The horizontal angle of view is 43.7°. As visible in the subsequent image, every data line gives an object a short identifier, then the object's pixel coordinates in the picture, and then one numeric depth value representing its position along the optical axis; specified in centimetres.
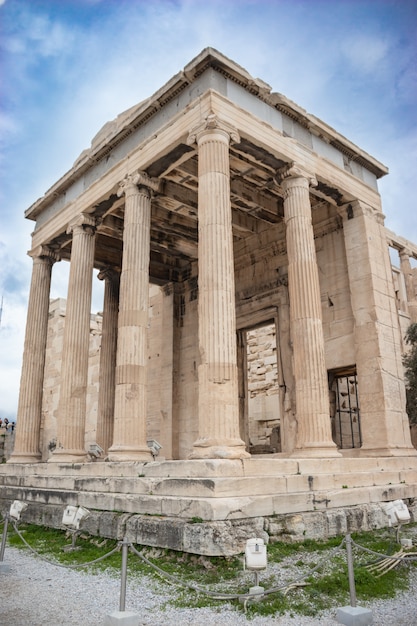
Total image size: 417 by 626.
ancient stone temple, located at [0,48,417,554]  841
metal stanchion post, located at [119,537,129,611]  494
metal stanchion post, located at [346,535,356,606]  506
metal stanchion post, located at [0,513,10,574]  706
